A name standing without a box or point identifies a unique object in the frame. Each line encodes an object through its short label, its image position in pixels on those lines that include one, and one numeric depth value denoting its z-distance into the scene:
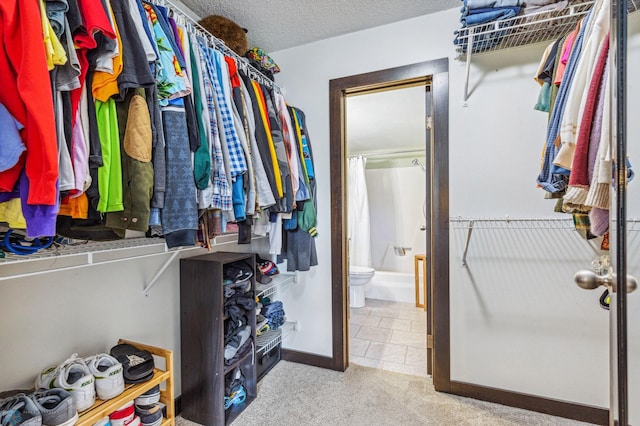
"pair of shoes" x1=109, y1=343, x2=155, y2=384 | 1.13
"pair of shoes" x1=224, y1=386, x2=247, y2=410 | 1.59
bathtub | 3.63
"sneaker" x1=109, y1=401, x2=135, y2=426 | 1.09
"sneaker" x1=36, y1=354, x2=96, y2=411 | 0.96
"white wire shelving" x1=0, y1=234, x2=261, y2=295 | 0.92
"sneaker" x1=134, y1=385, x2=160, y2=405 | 1.20
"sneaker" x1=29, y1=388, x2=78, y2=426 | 0.86
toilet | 3.34
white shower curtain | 4.18
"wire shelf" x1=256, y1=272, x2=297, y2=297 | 2.03
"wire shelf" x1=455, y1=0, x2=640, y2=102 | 1.36
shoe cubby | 1.50
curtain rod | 4.11
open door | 0.61
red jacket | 0.62
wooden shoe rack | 0.97
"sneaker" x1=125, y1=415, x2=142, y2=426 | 1.12
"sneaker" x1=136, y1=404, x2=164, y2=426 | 1.19
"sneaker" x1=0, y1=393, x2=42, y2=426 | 0.81
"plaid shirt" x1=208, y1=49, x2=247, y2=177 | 1.19
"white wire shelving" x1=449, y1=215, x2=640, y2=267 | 1.58
